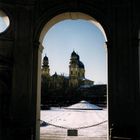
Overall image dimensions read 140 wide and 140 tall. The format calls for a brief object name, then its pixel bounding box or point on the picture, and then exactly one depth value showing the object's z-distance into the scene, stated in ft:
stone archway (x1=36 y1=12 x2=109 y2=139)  38.91
